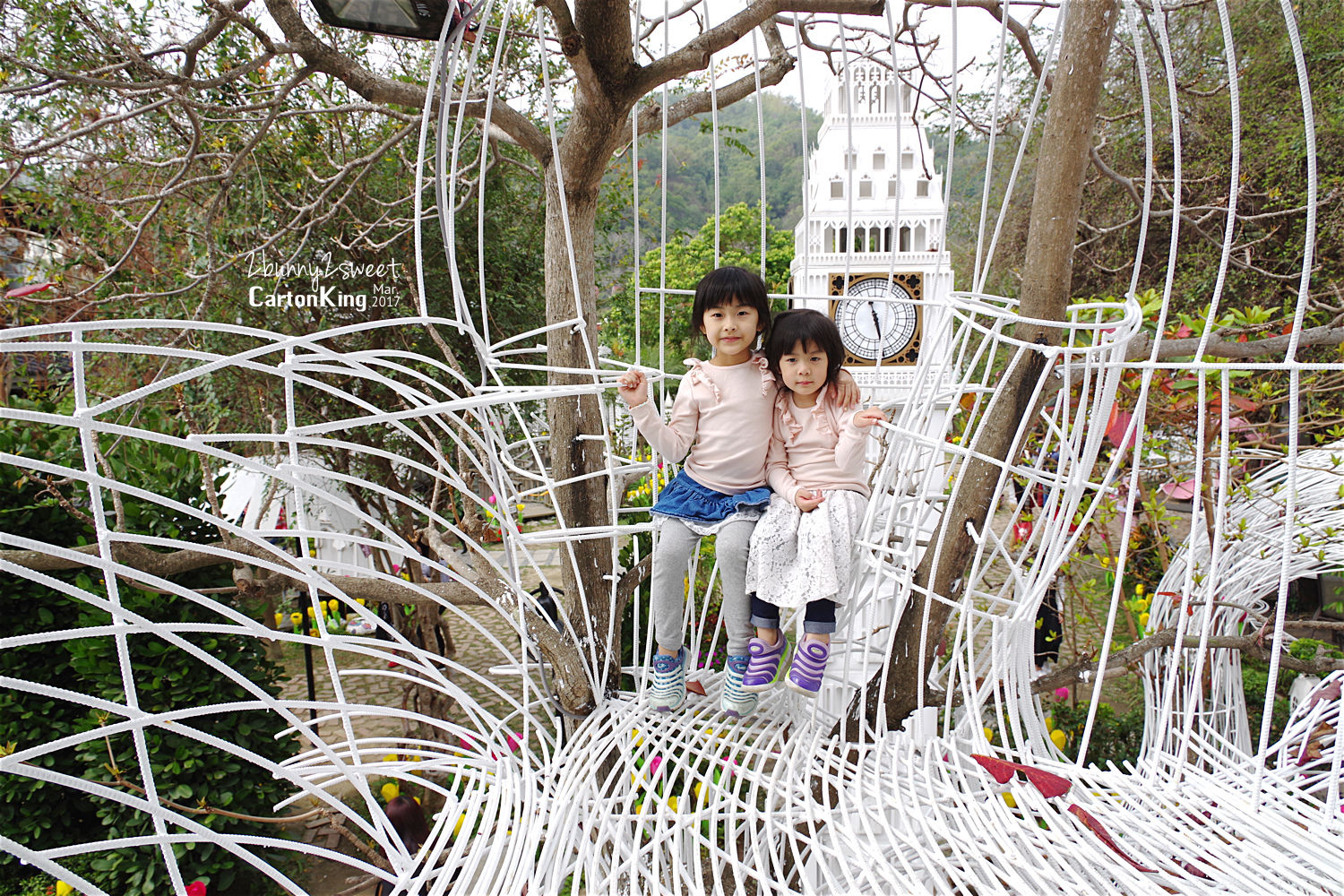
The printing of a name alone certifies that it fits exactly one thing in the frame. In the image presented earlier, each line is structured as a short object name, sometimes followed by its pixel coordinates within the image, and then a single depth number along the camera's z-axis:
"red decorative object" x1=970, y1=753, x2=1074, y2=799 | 1.20
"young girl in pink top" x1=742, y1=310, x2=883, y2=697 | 1.49
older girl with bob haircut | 1.62
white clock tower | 6.59
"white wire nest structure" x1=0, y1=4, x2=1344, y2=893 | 0.99
